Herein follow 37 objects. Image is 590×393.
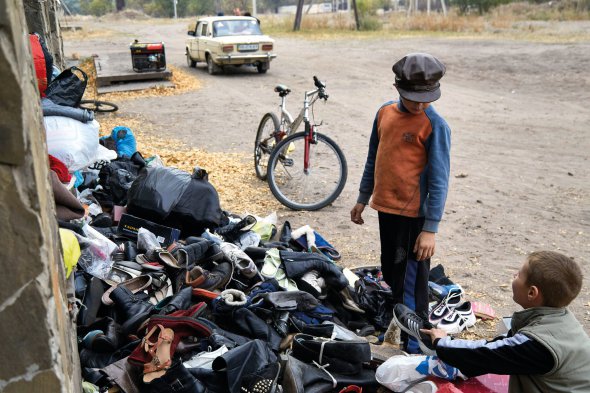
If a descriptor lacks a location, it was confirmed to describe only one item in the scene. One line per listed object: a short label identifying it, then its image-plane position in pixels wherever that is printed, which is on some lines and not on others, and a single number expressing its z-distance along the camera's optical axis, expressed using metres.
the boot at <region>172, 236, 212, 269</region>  4.28
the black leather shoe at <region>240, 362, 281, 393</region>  3.08
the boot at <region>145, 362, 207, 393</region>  3.03
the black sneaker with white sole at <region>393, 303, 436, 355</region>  3.21
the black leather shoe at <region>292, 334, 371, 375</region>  3.44
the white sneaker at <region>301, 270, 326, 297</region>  4.32
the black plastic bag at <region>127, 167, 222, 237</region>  5.00
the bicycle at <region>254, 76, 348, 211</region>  6.86
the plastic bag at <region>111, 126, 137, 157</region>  7.23
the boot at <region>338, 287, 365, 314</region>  4.32
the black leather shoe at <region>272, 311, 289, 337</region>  3.78
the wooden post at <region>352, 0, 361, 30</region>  34.43
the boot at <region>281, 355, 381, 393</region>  3.18
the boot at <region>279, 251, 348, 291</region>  4.35
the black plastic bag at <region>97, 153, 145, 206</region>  5.61
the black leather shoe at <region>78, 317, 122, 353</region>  3.36
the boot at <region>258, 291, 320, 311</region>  3.88
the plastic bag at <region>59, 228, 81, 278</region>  2.91
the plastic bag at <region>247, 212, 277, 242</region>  5.33
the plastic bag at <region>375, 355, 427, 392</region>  3.29
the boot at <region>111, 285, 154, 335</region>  3.50
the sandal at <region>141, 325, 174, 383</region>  3.11
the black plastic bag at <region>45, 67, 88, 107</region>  5.87
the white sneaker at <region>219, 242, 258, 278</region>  4.36
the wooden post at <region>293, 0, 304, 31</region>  34.32
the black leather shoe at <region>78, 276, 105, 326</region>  3.61
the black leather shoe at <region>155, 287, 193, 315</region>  3.66
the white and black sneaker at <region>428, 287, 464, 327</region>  4.33
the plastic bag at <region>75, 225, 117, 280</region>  4.07
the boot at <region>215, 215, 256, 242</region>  5.12
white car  17.86
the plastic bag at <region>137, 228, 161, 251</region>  4.50
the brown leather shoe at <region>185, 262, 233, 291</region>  4.06
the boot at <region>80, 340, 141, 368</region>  3.29
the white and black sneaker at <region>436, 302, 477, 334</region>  4.27
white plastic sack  5.03
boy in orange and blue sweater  3.47
